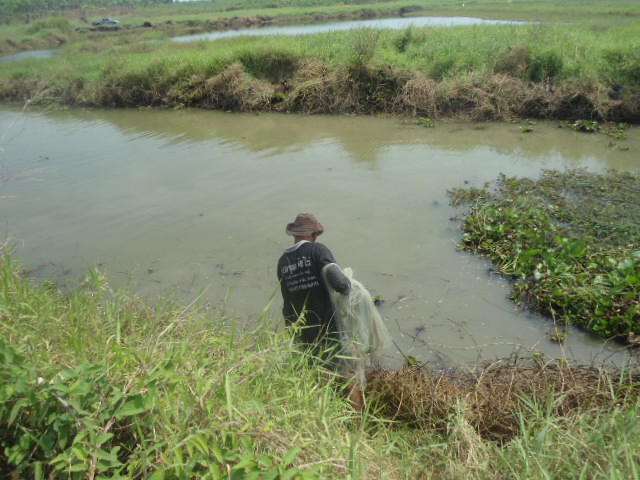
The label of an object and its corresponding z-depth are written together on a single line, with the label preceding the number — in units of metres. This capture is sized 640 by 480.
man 3.23
